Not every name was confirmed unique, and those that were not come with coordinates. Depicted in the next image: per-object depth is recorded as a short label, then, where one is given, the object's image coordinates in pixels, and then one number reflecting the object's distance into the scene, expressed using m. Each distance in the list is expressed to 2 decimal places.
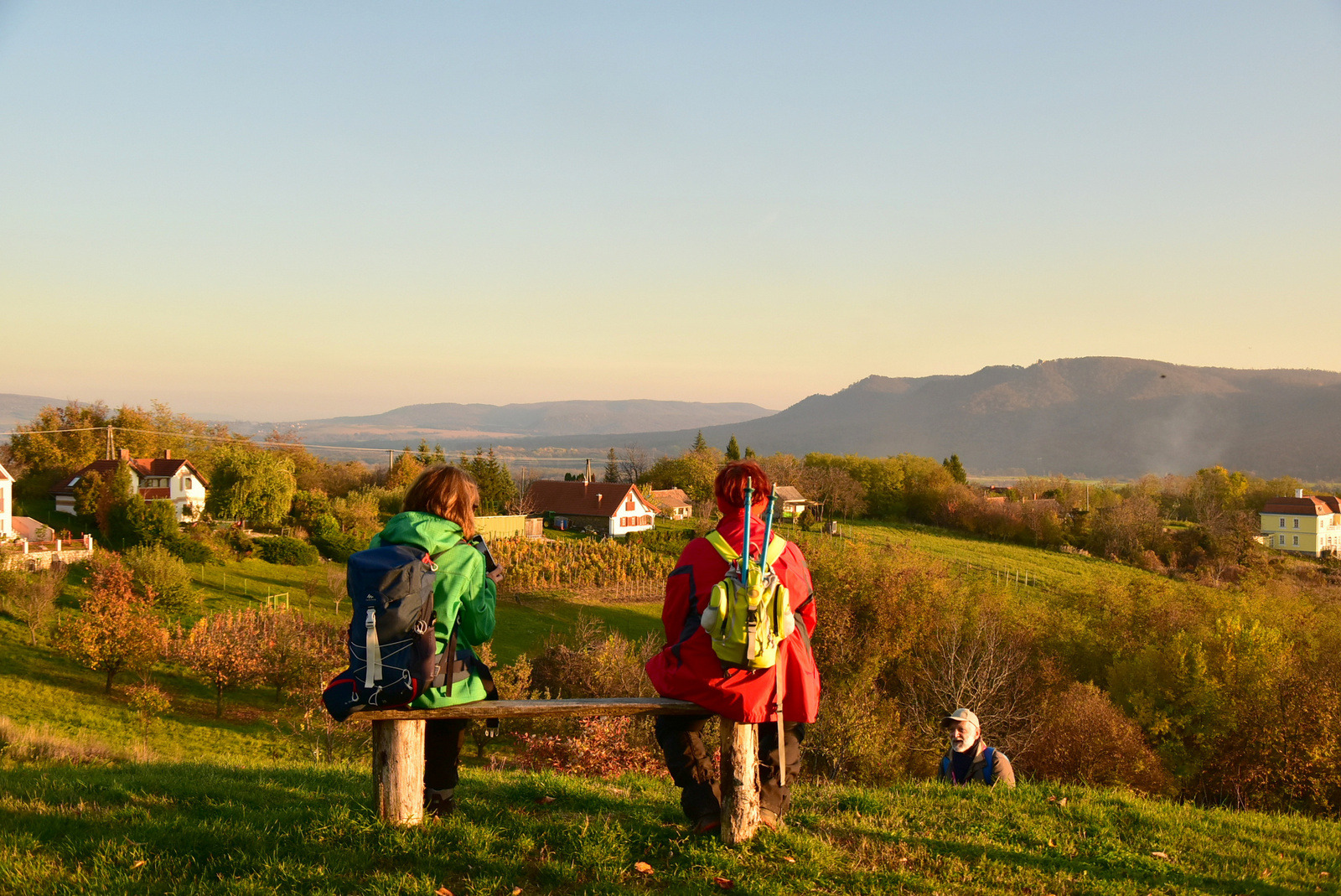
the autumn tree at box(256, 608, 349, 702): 24.45
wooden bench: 4.44
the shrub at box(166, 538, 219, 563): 40.06
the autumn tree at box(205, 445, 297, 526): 45.91
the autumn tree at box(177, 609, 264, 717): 24.36
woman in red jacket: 4.41
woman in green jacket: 4.30
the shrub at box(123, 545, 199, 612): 31.88
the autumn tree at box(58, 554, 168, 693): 25.25
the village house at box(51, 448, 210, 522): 47.91
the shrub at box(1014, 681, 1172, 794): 21.41
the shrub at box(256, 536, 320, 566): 43.28
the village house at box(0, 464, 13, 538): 39.84
